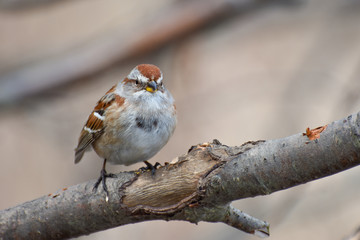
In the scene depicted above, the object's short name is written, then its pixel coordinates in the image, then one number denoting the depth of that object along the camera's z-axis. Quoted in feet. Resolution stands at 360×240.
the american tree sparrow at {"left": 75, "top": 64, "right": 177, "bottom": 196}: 23.07
